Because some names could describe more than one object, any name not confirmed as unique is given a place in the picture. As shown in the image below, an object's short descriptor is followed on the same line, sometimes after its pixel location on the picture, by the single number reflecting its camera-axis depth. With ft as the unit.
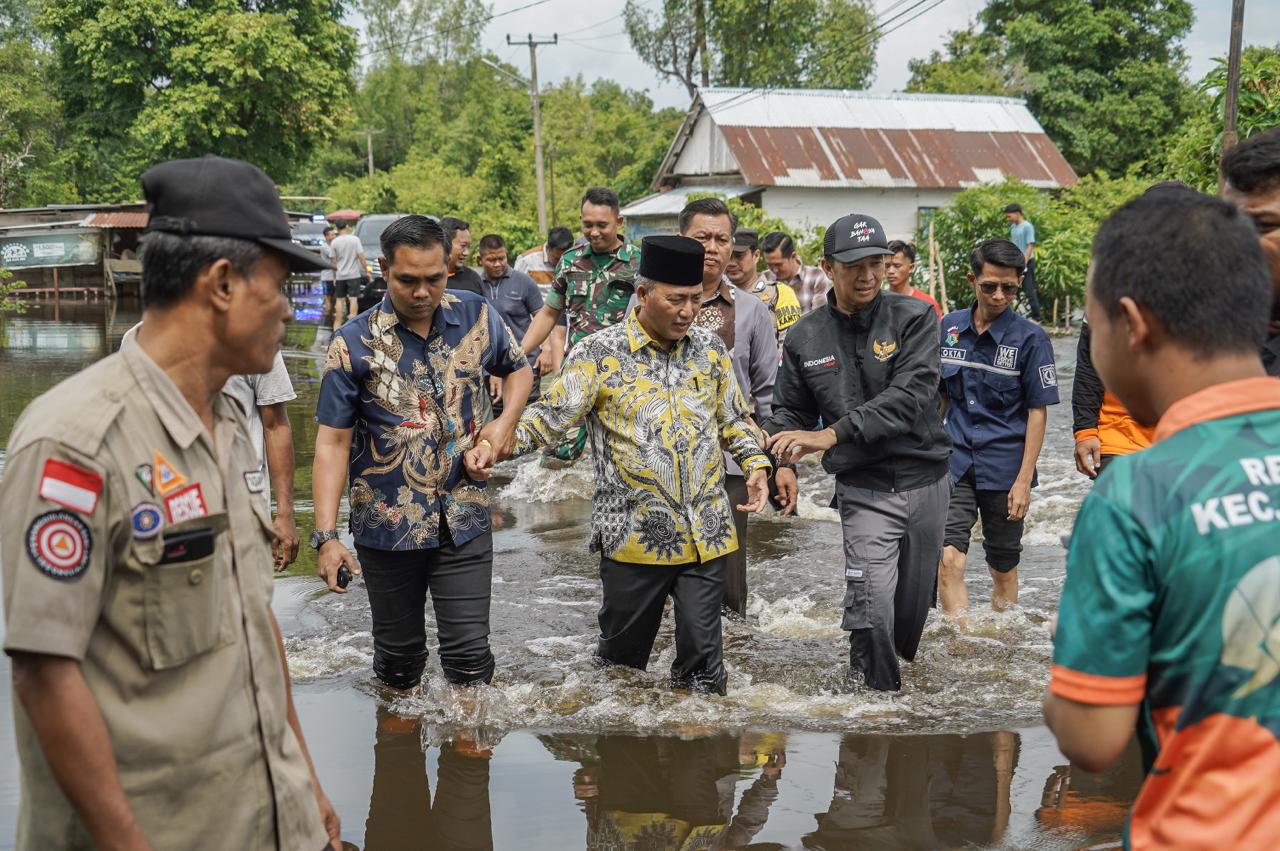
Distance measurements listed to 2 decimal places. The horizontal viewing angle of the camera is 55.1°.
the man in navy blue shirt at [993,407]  21.01
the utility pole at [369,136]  220.74
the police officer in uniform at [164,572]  6.37
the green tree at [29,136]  123.75
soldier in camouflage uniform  26.17
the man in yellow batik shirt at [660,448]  16.42
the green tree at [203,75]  115.03
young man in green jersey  5.75
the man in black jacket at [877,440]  17.39
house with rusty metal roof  105.81
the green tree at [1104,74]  129.59
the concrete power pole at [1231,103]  29.34
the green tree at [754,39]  160.86
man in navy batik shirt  15.79
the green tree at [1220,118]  26.71
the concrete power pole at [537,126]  113.19
